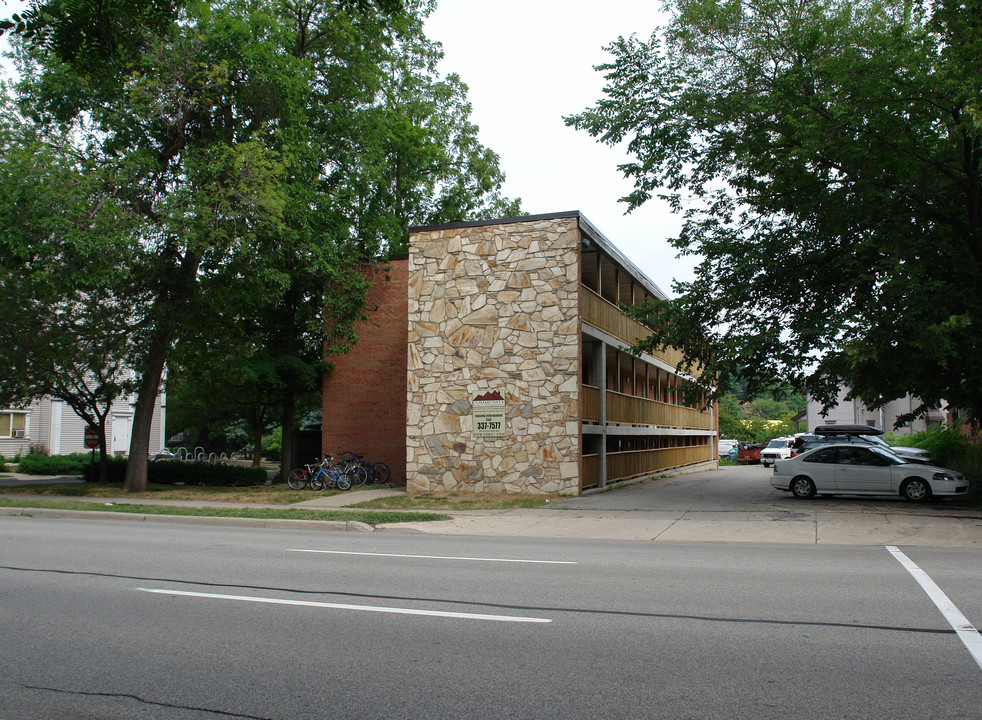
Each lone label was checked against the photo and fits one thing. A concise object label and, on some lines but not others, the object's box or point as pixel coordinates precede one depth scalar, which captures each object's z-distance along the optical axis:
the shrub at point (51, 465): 34.12
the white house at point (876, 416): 58.07
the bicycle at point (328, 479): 23.16
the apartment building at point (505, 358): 20.55
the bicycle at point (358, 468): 24.28
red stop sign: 26.71
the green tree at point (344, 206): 23.78
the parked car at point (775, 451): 44.50
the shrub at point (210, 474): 27.34
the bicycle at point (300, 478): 23.58
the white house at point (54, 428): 41.47
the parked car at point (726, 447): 61.08
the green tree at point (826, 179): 16.39
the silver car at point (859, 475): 18.22
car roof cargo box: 32.70
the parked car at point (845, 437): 28.42
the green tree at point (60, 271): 18.59
